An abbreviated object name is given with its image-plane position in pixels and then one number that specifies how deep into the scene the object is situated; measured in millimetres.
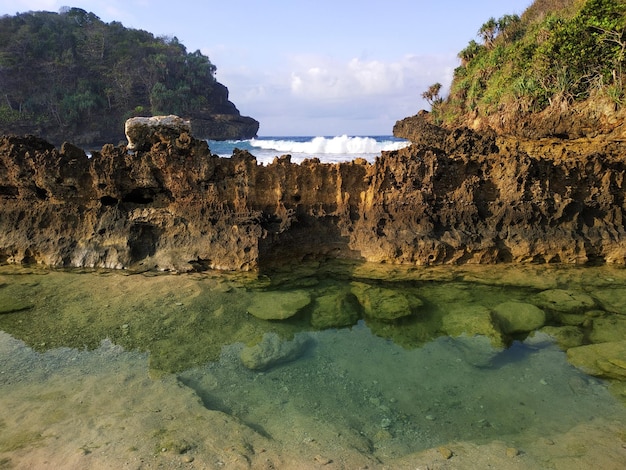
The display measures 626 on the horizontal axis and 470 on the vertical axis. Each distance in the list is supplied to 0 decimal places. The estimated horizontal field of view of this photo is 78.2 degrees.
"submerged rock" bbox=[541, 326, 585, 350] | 4854
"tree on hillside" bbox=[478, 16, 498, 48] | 27447
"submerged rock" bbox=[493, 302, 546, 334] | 5195
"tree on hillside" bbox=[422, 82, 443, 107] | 32719
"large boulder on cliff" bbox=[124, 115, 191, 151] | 8297
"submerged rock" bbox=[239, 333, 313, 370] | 4465
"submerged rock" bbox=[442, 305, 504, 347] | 4961
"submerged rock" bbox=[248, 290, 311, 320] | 5589
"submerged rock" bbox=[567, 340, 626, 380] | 4156
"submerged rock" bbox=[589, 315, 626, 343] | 4934
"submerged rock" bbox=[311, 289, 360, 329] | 5496
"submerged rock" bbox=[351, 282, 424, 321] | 5586
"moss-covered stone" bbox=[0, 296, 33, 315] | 5668
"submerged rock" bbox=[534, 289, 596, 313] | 5691
